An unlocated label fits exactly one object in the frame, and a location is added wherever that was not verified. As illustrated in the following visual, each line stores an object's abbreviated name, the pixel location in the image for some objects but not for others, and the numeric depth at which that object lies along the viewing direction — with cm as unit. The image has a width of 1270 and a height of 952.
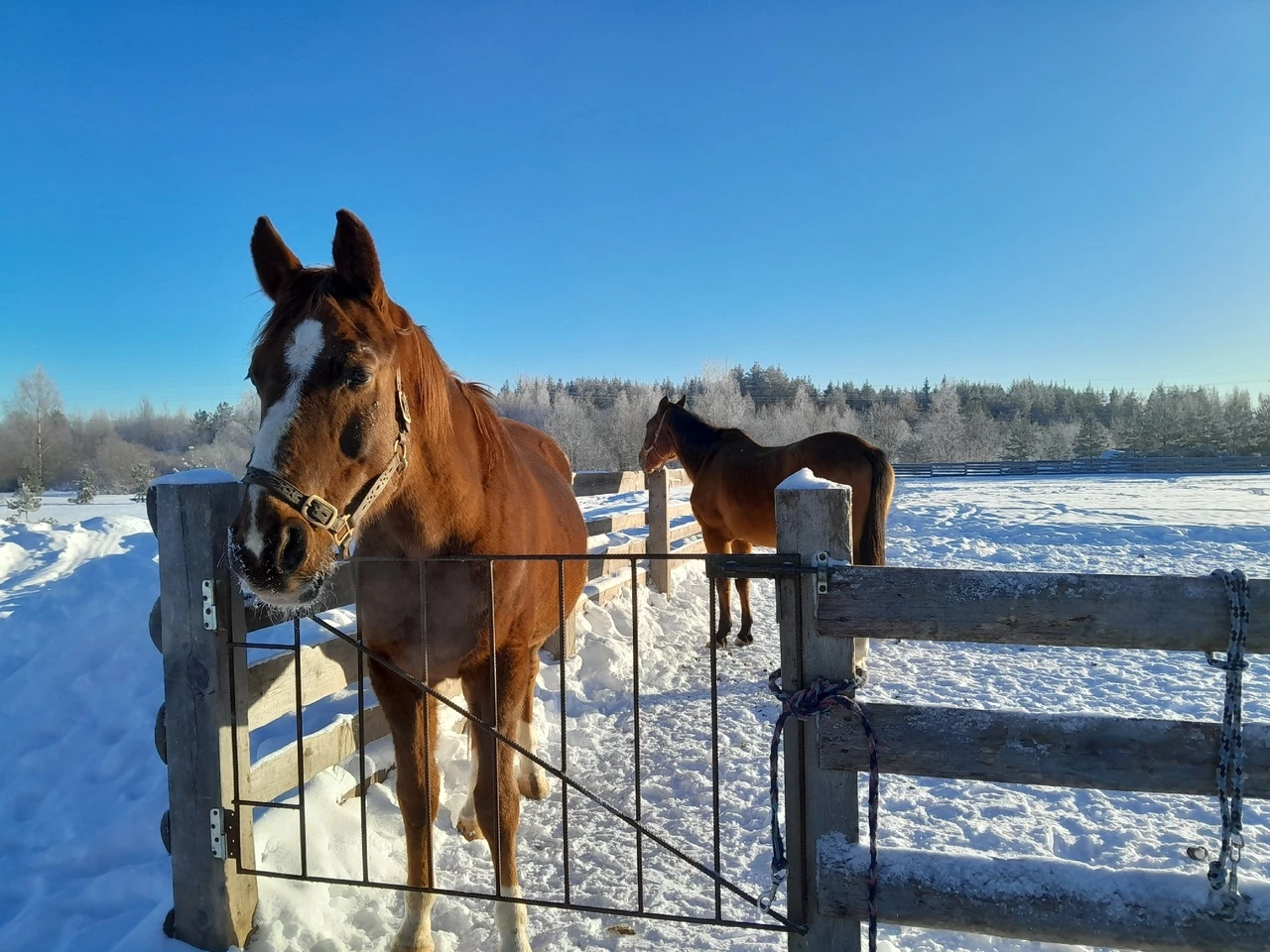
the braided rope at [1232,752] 133
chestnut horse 174
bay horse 559
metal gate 192
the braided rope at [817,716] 152
